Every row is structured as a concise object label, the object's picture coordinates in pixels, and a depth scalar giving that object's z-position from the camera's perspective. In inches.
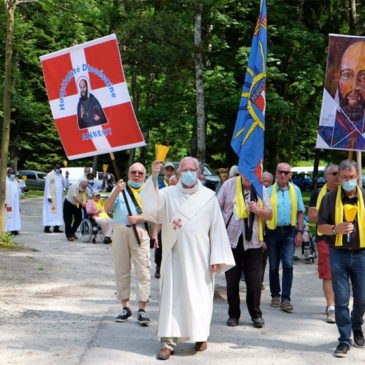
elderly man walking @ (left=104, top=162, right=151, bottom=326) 338.0
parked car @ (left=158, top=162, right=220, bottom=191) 1007.3
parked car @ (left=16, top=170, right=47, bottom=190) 1993.1
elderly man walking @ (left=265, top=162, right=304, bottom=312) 382.9
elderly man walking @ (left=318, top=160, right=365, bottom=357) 280.1
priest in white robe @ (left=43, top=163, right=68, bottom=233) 813.9
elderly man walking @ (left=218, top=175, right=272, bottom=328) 335.0
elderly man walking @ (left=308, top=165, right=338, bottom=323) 348.2
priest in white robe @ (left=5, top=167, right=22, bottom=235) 754.8
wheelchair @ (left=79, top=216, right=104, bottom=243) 710.5
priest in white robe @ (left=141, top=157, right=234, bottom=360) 280.1
